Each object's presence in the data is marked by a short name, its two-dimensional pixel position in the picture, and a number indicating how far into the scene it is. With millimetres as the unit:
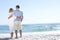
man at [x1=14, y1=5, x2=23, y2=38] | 4969
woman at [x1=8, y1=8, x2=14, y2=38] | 4997
